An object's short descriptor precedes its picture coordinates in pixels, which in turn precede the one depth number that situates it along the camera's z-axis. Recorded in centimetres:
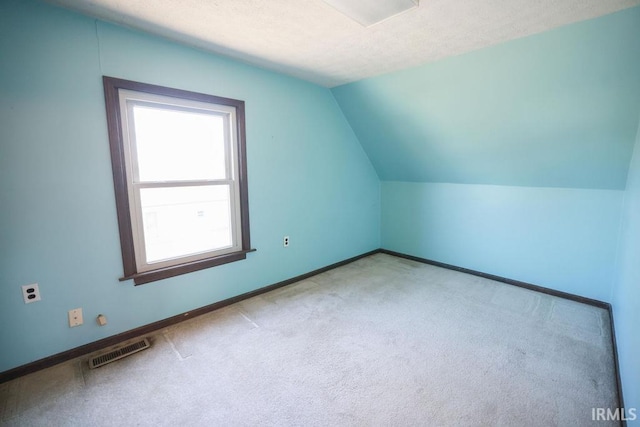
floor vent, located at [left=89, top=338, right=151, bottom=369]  195
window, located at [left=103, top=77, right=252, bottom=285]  209
